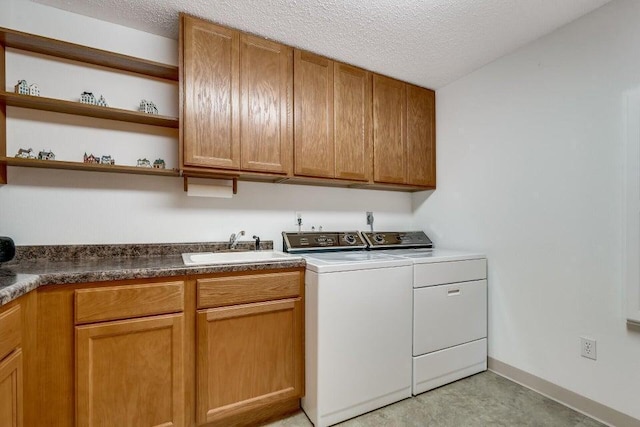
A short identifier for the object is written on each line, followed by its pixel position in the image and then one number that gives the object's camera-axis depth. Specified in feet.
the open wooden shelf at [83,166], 4.96
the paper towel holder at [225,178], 6.40
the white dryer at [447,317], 6.22
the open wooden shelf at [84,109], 4.98
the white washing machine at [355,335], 5.22
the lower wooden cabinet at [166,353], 4.03
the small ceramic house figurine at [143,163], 6.05
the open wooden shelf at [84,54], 5.01
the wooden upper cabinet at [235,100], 5.64
